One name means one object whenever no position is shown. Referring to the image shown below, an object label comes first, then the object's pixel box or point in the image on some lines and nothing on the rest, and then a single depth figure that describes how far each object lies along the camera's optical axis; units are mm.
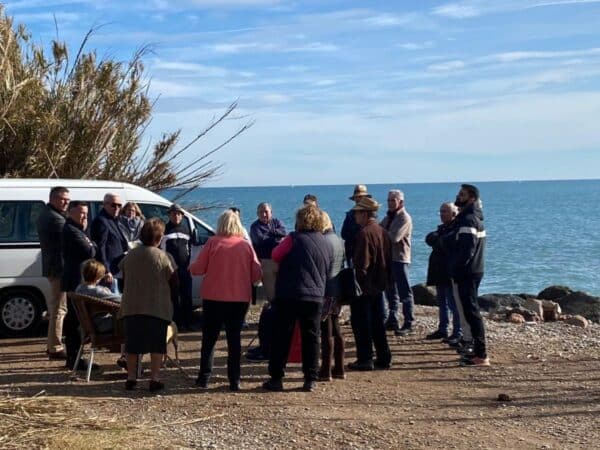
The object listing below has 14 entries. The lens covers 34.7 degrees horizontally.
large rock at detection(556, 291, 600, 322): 20119
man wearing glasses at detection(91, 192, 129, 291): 10328
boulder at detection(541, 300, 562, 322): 15664
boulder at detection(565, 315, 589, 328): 14227
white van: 11719
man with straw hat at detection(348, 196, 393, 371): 9375
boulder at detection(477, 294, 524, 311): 21906
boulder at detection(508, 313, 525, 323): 14016
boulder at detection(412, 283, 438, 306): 21875
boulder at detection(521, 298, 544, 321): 15644
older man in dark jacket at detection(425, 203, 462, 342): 11086
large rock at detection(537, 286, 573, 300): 25062
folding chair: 8953
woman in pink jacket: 8492
